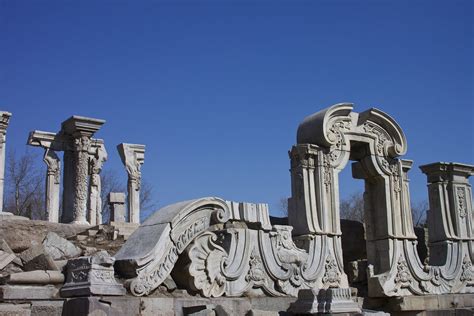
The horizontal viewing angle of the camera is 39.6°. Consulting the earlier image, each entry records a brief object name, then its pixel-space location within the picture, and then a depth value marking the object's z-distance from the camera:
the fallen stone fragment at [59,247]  11.18
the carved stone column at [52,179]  23.25
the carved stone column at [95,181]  23.02
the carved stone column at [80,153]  20.31
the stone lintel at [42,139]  22.23
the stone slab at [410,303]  12.34
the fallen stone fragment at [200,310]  8.05
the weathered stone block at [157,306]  8.00
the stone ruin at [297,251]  8.02
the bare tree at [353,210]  45.81
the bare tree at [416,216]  41.33
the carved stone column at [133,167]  24.45
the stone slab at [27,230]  12.32
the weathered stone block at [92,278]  7.58
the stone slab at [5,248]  8.69
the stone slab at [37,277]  7.59
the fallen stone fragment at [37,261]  8.27
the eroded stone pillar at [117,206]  22.38
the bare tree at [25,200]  38.03
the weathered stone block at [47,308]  7.34
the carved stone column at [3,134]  18.58
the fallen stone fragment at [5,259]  8.54
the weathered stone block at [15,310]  6.97
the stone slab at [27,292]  7.33
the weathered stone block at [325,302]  8.54
